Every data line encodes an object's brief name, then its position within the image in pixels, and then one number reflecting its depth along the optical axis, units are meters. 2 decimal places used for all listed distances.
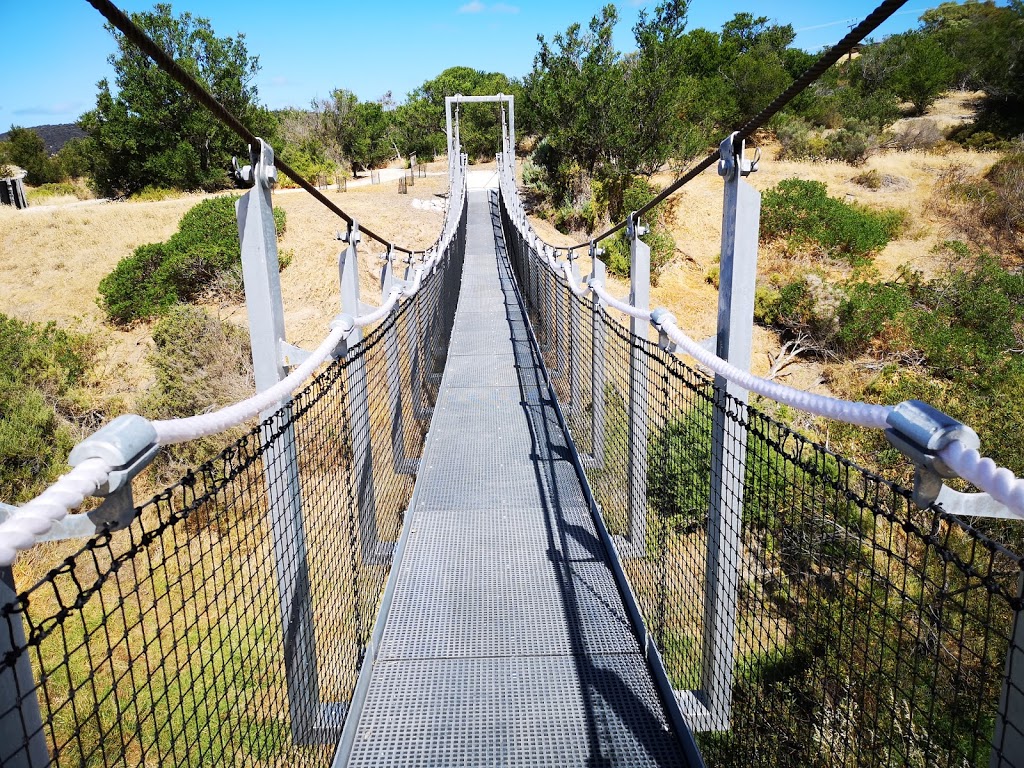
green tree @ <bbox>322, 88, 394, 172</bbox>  27.69
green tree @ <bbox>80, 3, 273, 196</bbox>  22.25
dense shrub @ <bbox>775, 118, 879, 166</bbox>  21.61
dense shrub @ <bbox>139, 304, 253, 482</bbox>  8.92
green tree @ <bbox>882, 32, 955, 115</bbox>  26.06
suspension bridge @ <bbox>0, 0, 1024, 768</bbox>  1.05
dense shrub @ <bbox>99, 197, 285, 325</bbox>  14.18
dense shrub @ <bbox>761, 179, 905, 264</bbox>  15.40
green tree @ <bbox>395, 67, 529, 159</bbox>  32.47
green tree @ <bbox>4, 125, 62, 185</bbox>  30.53
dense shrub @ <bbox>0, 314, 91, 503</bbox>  8.09
